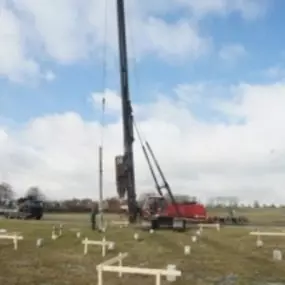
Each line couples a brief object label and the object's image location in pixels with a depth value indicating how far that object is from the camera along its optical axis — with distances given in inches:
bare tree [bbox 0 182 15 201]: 3046.9
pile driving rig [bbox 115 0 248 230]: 951.4
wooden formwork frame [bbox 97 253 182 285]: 333.8
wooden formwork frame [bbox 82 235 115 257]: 587.9
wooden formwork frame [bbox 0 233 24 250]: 643.2
